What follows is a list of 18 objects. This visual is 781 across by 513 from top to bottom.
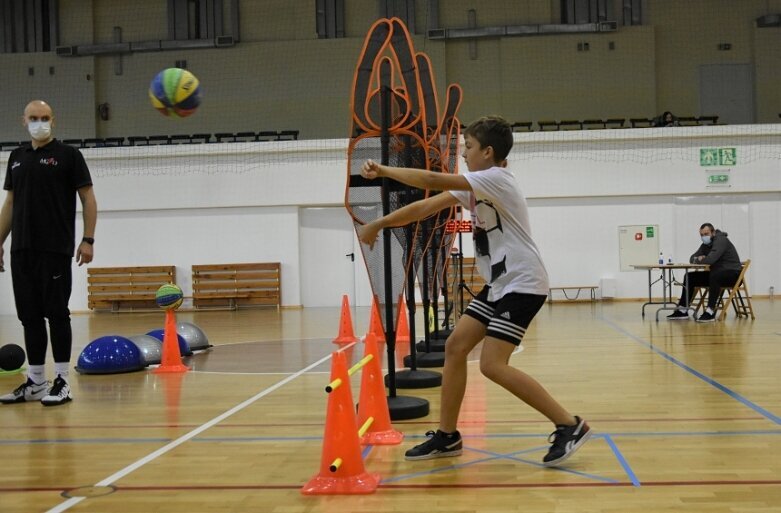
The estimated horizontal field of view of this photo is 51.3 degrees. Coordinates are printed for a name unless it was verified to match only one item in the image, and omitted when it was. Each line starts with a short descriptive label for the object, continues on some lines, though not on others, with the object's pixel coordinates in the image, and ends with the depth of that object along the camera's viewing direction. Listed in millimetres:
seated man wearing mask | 11812
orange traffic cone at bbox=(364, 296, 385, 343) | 9203
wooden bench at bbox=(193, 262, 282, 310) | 19281
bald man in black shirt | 5395
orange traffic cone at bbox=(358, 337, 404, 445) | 4223
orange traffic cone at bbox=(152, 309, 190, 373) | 7586
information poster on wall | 18594
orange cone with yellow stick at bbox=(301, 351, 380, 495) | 3282
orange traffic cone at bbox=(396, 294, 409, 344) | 10070
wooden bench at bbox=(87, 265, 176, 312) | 19359
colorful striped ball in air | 7020
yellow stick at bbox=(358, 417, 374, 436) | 3933
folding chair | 11977
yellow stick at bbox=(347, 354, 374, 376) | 3903
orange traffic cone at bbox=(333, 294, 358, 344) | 10089
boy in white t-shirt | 3555
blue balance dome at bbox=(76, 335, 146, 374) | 7438
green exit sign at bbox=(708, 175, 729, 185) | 18250
